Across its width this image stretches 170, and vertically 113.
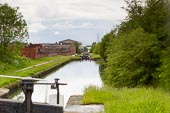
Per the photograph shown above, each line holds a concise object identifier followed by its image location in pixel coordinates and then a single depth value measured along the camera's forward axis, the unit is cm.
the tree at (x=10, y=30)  4841
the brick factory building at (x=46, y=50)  7799
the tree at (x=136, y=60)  2214
